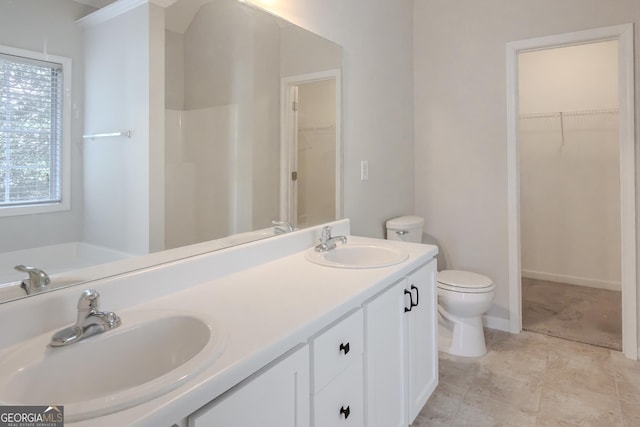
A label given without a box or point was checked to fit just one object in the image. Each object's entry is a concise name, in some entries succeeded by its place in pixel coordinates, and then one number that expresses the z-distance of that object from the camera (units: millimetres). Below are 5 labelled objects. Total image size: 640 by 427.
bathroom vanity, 668
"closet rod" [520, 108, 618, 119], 3477
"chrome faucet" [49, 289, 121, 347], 799
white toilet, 2301
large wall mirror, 945
